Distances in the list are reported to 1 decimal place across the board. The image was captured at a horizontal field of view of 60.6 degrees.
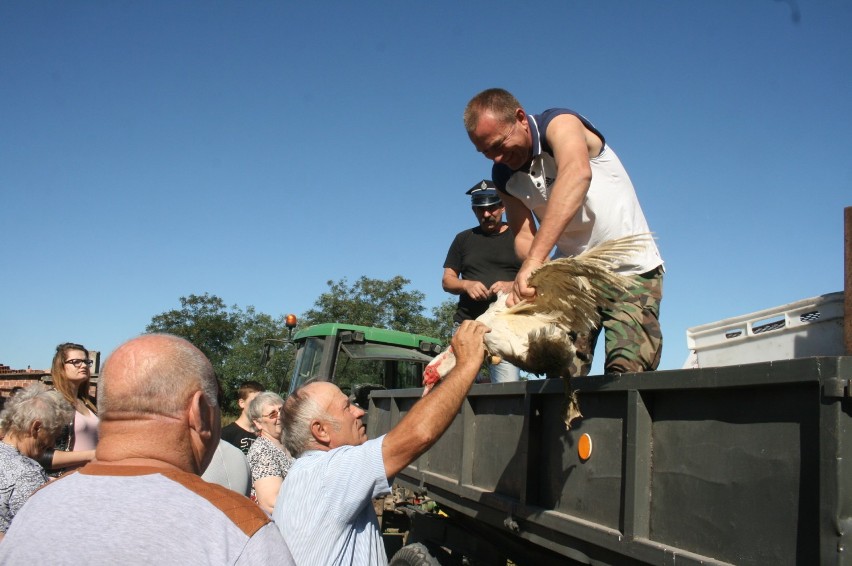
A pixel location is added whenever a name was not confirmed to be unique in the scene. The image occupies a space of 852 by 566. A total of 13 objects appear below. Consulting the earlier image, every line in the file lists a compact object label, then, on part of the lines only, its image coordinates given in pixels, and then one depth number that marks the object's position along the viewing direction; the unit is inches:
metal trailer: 76.2
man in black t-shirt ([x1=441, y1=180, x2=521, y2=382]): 240.5
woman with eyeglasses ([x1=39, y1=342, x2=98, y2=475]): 198.1
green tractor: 351.3
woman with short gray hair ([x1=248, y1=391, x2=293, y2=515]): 167.3
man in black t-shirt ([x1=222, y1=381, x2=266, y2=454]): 235.0
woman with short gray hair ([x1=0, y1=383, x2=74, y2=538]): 148.3
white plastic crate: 136.9
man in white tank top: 119.5
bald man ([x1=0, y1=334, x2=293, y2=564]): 57.1
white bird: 114.8
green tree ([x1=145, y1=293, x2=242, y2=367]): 1838.1
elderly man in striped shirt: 100.7
